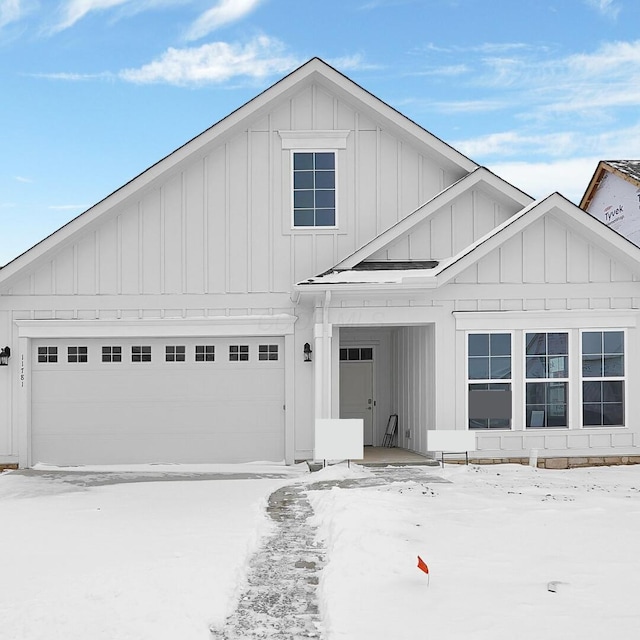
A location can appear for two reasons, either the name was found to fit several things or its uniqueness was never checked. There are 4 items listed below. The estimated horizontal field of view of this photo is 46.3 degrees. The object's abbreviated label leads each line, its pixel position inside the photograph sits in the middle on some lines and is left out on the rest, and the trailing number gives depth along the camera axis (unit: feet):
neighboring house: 71.20
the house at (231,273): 44.83
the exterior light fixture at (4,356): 44.31
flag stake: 18.08
